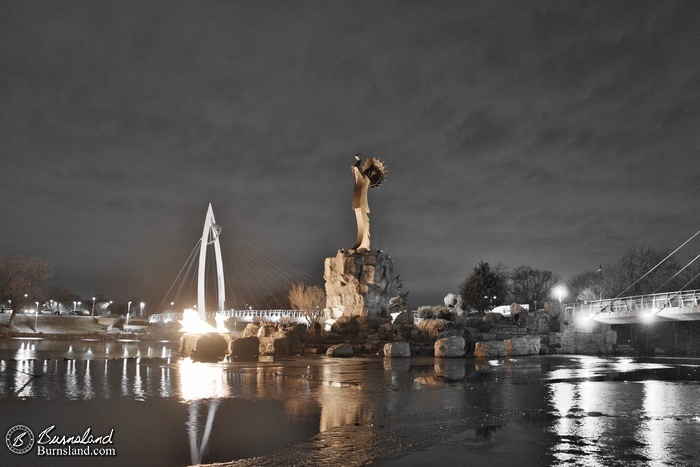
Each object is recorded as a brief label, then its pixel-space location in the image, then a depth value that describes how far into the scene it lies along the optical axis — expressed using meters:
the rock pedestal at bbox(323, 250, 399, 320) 48.91
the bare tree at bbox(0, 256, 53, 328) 66.06
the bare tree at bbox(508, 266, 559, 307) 95.88
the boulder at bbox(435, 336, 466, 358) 33.88
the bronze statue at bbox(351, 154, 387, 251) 53.28
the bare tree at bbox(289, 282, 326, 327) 84.91
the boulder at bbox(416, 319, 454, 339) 41.57
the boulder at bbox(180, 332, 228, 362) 29.89
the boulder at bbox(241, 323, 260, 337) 42.03
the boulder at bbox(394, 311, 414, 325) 47.08
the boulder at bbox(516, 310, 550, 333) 48.44
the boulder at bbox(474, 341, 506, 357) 34.47
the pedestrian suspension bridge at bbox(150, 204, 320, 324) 60.78
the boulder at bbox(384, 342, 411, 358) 34.39
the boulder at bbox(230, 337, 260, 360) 30.47
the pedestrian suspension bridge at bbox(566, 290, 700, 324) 38.81
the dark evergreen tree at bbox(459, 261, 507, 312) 79.75
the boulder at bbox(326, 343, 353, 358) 36.25
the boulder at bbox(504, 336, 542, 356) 38.03
